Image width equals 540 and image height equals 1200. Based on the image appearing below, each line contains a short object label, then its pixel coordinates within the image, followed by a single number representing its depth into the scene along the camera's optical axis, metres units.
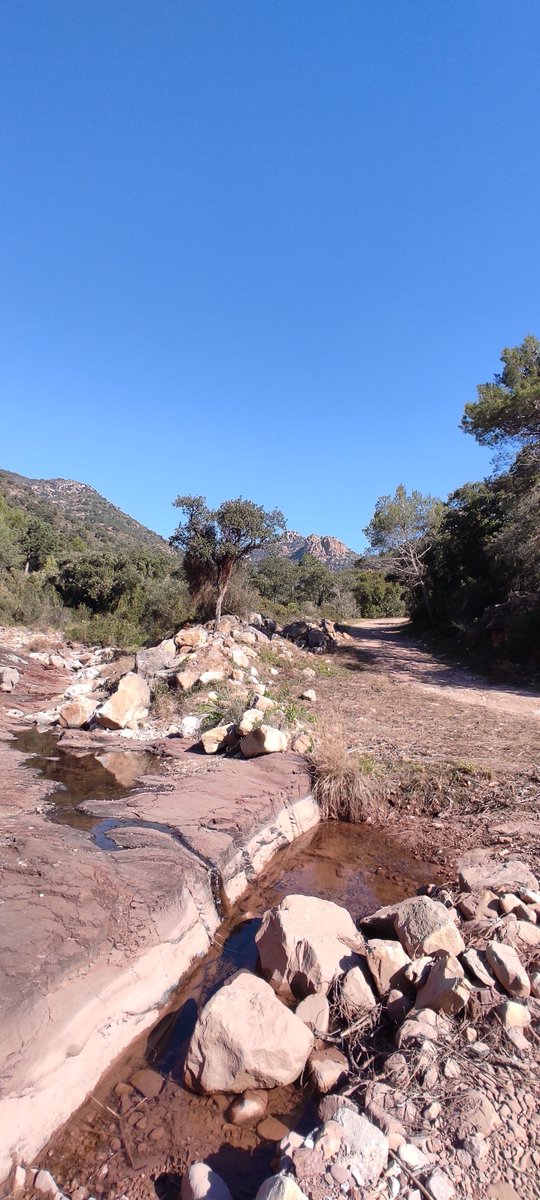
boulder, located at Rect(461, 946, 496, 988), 2.84
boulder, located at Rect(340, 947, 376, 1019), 3.07
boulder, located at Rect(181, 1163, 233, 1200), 2.08
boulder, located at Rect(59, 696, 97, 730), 9.55
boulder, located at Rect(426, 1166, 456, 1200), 1.88
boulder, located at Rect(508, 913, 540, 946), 3.21
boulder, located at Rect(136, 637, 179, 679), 12.32
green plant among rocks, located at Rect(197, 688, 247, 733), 8.63
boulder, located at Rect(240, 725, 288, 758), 7.11
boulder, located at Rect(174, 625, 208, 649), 14.01
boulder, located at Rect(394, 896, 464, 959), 3.24
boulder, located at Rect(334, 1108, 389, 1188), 1.94
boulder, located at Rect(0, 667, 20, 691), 12.67
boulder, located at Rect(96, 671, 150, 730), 9.36
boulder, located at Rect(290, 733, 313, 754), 7.34
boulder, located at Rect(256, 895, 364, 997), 3.28
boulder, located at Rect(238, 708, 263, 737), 7.49
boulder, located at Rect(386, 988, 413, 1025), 2.98
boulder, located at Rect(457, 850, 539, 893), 4.00
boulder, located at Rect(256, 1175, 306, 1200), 1.82
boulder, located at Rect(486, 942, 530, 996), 2.78
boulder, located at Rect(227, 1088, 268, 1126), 2.57
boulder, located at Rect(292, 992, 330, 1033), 3.04
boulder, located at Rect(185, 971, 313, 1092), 2.70
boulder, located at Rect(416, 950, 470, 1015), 2.71
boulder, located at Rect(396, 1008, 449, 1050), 2.65
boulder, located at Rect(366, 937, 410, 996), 3.16
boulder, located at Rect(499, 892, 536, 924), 3.52
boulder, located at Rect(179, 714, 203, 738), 8.69
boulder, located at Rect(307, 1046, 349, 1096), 2.67
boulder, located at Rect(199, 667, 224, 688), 10.95
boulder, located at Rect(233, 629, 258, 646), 15.52
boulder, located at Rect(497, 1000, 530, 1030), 2.58
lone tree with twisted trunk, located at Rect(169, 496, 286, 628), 16.88
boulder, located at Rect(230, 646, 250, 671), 12.80
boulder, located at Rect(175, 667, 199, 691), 10.83
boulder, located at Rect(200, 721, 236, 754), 7.80
